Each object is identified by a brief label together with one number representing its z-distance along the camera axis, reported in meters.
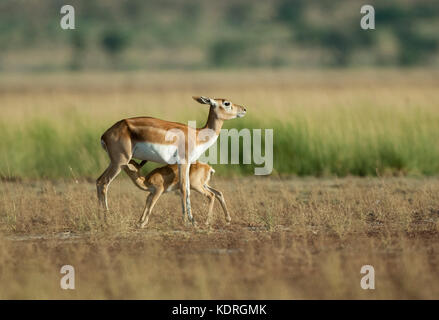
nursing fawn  10.57
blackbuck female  10.33
